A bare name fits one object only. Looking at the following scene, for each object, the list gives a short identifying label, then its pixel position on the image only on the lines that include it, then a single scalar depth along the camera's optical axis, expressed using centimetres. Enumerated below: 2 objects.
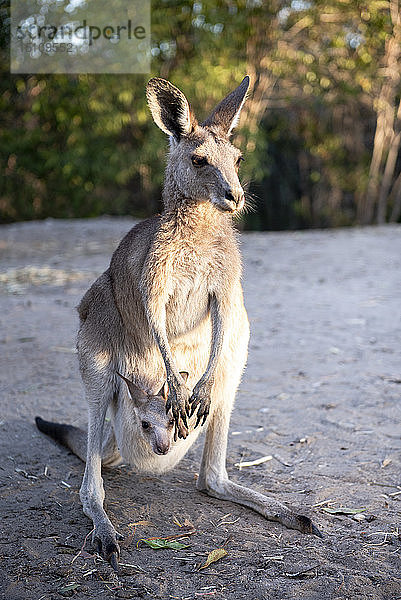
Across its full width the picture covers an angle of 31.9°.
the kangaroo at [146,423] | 223
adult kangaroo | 220
